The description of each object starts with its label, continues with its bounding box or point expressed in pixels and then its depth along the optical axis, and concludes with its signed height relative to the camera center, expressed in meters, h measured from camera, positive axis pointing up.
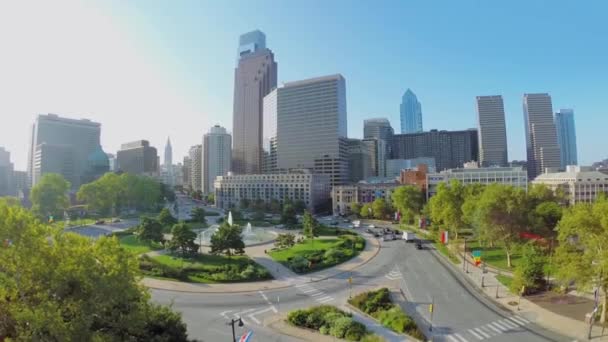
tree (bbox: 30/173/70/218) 95.56 -0.98
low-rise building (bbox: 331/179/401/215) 127.19 -2.36
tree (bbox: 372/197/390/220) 108.81 -6.72
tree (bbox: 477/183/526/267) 52.50 -4.93
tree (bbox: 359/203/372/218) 113.06 -7.47
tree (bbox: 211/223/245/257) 53.19 -8.00
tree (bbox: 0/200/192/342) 17.61 -4.91
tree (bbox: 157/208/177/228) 82.38 -6.86
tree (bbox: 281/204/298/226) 97.91 -8.03
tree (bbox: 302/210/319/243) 69.75 -8.13
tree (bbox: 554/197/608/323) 30.91 -6.61
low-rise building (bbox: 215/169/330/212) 143.25 +0.57
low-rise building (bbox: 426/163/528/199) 122.69 +3.47
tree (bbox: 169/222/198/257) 54.59 -7.87
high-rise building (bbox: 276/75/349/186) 168.00 +32.24
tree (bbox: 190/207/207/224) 101.06 -7.56
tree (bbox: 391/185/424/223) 92.75 -3.83
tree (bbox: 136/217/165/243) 61.28 -7.26
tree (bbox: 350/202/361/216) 119.47 -6.79
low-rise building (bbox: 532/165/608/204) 122.83 -0.18
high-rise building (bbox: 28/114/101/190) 191.50 +19.55
